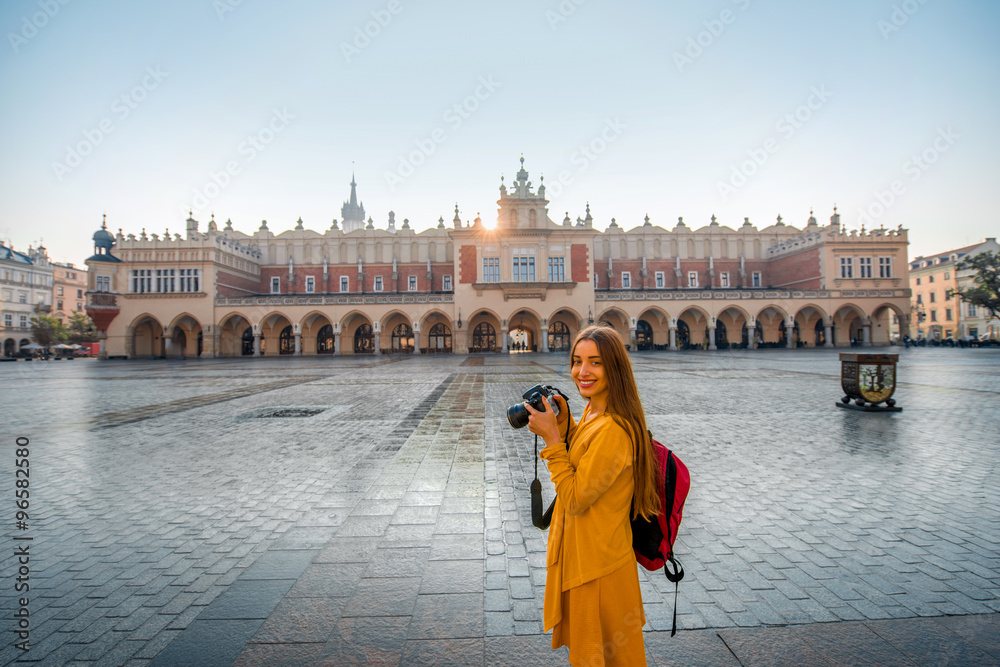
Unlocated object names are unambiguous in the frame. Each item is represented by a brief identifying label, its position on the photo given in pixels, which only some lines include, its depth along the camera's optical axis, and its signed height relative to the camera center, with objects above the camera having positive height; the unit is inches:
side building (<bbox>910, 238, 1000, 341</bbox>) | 2143.0 +154.5
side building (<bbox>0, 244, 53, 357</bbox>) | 2092.8 +273.4
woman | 65.1 -27.3
